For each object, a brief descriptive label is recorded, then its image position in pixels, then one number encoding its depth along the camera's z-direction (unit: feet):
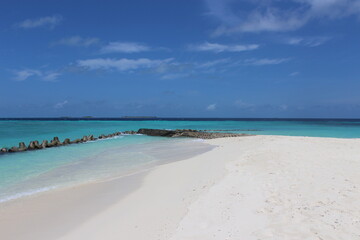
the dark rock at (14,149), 60.37
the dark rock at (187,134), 101.62
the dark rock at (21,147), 62.06
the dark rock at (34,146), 65.03
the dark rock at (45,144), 67.97
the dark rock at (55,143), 71.18
